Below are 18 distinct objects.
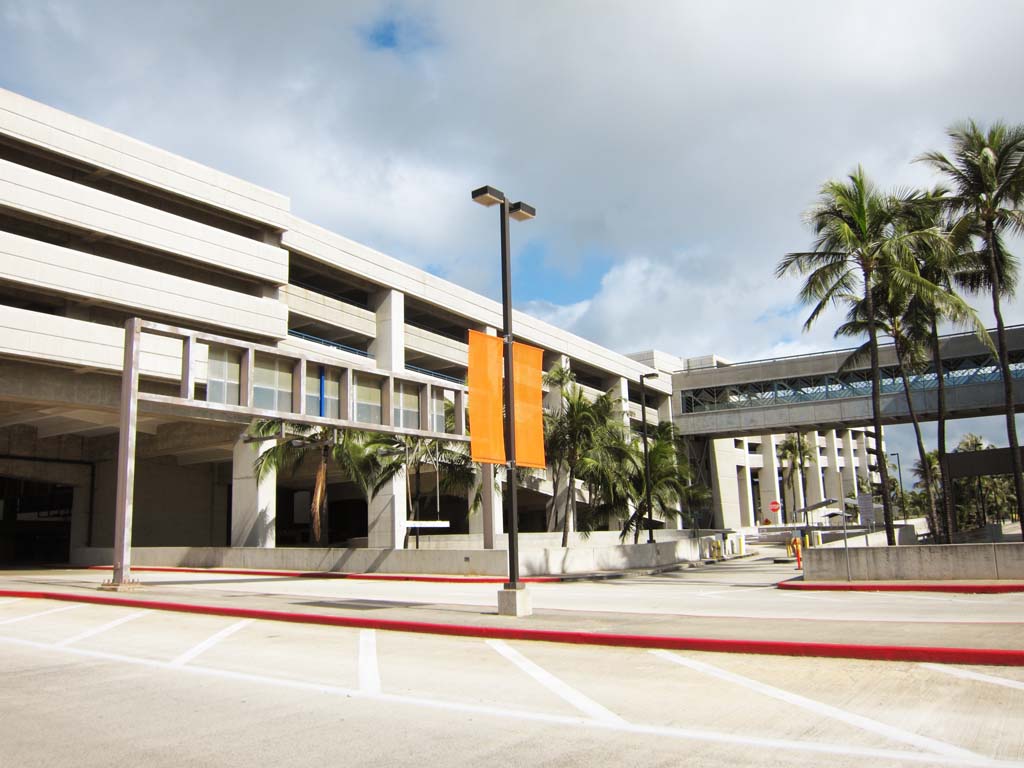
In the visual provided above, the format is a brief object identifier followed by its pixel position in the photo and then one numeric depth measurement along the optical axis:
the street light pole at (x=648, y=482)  36.97
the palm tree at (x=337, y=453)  32.56
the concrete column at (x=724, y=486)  63.25
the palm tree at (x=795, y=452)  81.81
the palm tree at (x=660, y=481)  40.13
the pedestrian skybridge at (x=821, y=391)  44.66
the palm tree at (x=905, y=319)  27.41
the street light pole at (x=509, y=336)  14.53
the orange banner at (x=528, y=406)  15.85
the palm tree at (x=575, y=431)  34.62
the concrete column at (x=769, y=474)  84.75
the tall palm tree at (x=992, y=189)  25.44
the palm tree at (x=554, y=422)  35.31
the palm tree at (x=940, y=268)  26.50
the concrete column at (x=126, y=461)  20.74
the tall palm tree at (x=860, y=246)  25.83
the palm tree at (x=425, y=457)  33.19
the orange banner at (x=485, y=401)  15.27
